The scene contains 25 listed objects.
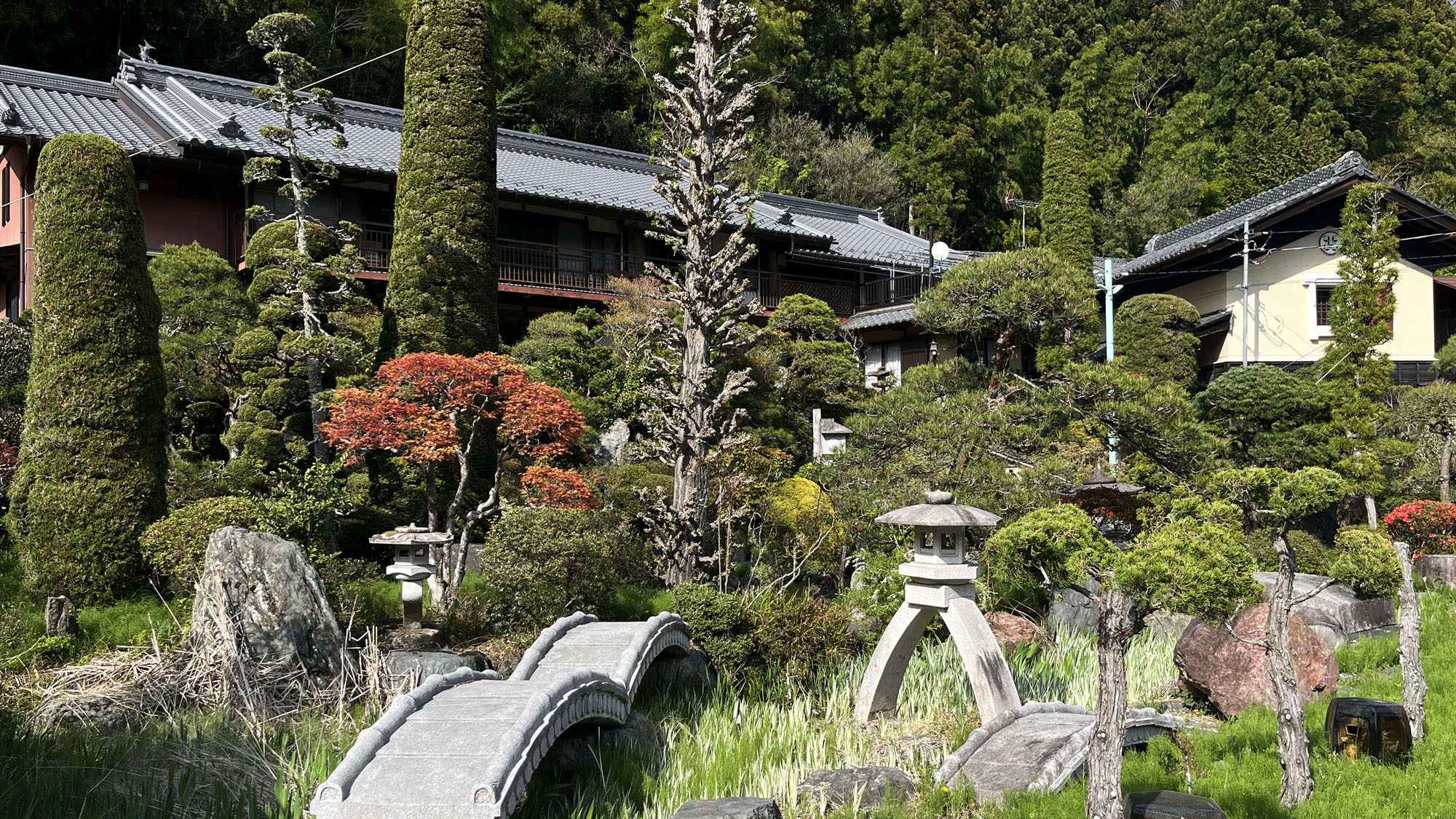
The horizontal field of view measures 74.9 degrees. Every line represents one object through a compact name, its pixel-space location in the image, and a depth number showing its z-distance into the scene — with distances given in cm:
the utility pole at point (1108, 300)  1858
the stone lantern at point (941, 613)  762
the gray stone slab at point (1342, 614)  1020
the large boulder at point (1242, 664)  816
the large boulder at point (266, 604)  777
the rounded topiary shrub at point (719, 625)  942
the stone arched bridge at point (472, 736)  509
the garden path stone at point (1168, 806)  515
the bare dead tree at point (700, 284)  1069
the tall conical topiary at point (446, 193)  1312
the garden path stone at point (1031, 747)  624
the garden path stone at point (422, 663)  801
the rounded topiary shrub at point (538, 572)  932
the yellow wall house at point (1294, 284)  2152
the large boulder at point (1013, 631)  994
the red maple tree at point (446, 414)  990
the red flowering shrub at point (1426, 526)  1357
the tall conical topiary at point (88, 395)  903
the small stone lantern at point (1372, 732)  648
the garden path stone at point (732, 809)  557
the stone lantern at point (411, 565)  890
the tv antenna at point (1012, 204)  2960
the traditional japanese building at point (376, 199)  1703
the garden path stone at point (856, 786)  638
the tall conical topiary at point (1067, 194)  2882
